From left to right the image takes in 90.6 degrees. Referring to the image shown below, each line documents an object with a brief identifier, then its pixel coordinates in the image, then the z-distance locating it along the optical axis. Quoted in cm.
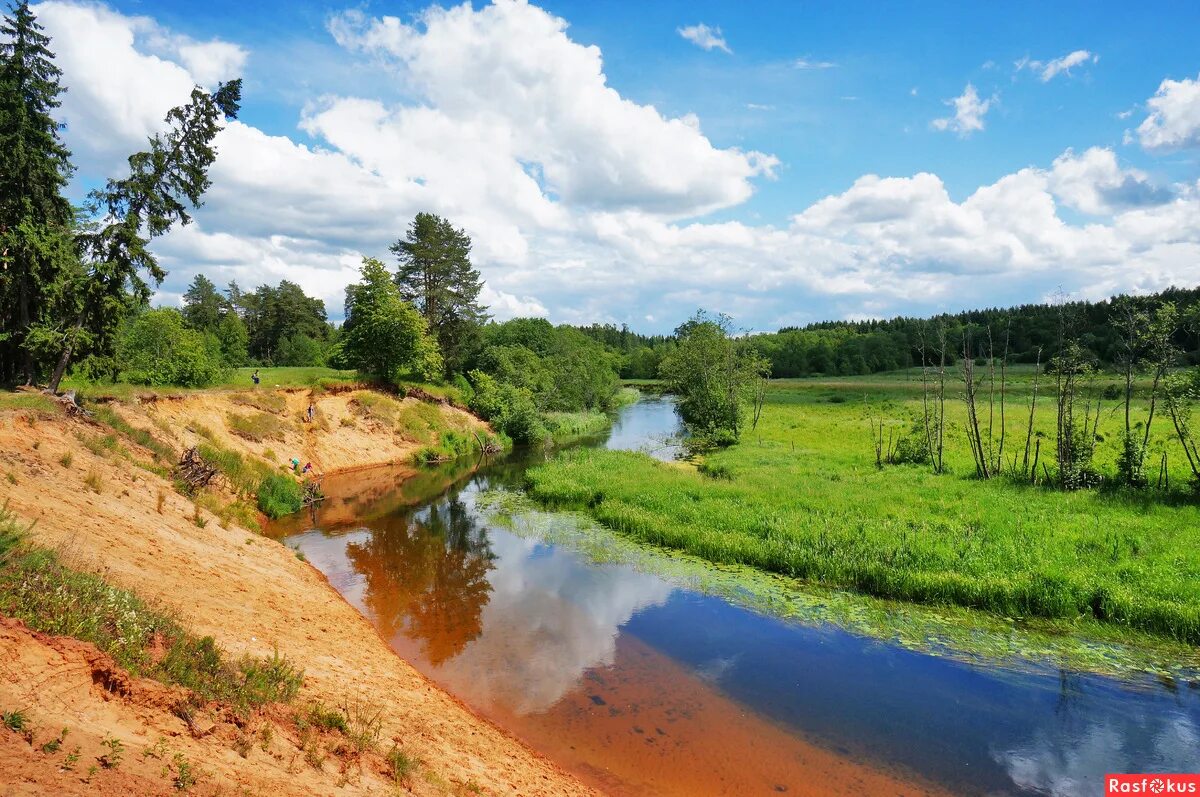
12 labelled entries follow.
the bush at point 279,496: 2592
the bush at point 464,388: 5400
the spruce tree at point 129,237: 2158
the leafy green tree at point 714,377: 4672
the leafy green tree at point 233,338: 6838
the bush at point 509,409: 5166
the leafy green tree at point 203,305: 7726
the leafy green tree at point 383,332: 4653
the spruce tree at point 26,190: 2125
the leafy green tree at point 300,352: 7874
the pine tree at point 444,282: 5534
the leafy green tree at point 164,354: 3559
